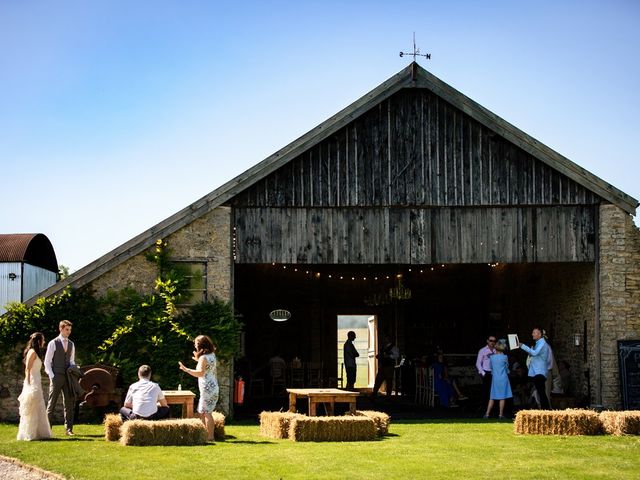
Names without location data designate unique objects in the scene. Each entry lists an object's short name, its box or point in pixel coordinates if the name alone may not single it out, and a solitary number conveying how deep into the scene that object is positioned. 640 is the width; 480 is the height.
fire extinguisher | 21.17
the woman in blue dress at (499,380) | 20.50
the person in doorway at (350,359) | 26.00
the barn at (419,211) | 20.58
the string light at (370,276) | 31.28
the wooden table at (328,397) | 16.84
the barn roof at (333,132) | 20.31
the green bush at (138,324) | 19.92
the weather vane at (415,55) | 21.39
